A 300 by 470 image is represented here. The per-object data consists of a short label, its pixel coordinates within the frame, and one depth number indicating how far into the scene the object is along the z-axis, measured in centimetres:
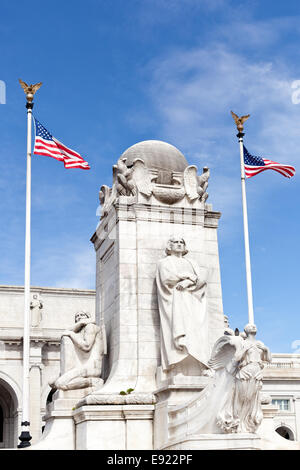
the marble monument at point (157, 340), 1184
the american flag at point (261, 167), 2347
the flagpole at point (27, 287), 2199
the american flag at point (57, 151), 2186
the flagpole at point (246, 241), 2333
